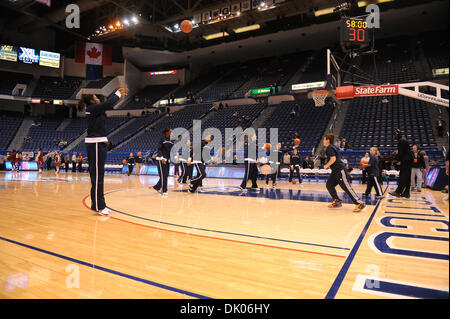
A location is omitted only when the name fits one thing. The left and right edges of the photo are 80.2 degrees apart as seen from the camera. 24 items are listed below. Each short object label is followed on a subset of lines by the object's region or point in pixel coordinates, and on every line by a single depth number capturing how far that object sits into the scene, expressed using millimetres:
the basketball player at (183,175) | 10340
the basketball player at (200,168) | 7730
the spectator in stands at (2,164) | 21297
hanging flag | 29625
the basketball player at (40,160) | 16881
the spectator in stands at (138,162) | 18217
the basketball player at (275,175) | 10266
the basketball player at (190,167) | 8131
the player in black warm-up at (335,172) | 5217
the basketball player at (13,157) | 18239
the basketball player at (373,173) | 7090
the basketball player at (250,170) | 8574
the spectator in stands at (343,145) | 14538
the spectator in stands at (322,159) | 14283
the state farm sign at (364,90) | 8076
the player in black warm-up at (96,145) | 4285
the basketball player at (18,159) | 18367
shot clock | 10023
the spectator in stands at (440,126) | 13563
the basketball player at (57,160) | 17442
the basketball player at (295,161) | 11809
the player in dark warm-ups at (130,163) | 17697
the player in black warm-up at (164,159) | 6941
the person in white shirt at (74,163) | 19516
